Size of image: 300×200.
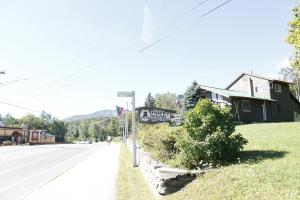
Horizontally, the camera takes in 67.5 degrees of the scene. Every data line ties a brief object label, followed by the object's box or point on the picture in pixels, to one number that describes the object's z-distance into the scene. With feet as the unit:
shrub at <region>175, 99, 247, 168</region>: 22.80
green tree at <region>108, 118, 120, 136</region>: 313.30
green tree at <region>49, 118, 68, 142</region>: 295.70
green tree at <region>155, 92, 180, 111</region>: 211.88
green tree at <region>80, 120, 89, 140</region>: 357.52
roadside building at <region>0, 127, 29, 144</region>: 175.42
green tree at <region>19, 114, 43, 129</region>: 295.96
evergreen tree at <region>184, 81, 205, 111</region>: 87.71
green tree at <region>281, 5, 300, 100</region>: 34.11
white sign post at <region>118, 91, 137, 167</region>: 40.70
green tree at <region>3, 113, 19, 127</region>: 309.62
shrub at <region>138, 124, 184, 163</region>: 30.45
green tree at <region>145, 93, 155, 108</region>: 247.72
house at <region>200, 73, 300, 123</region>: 85.35
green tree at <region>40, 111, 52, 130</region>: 300.24
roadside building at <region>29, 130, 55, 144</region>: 188.84
